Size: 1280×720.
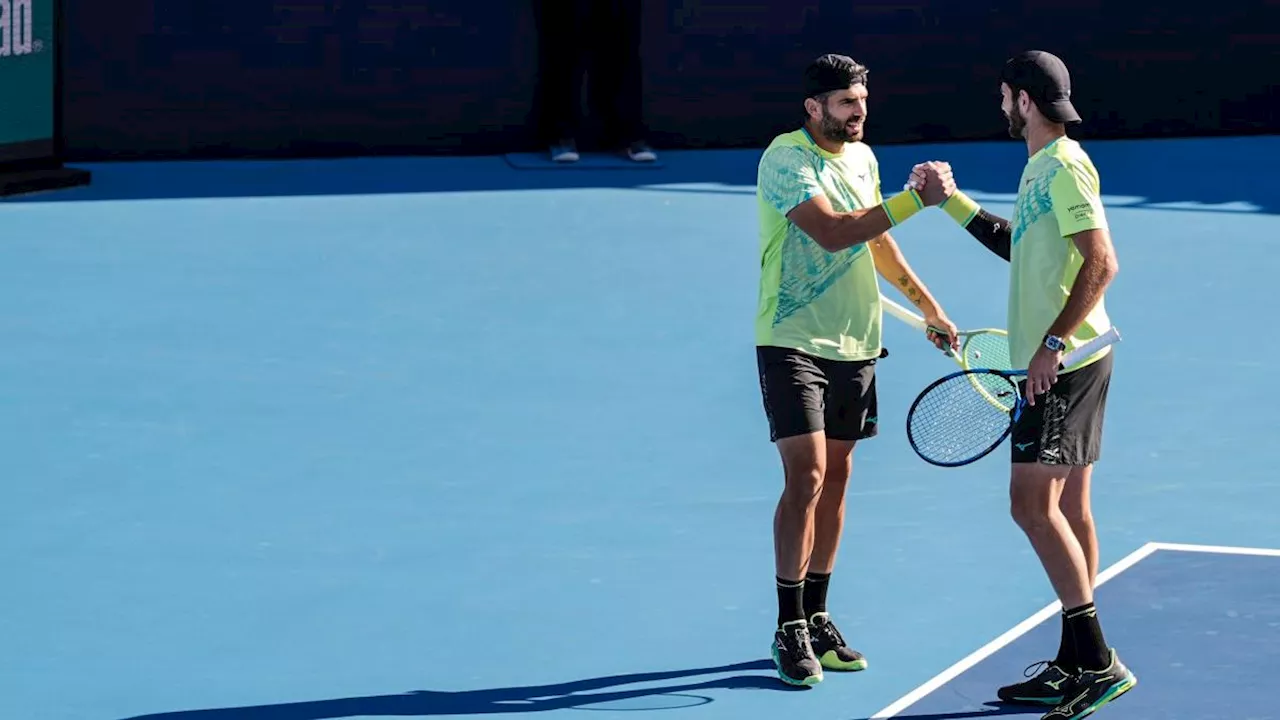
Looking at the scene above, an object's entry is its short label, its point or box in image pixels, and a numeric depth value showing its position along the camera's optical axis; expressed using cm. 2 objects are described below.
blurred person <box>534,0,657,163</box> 3403
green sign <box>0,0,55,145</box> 3044
